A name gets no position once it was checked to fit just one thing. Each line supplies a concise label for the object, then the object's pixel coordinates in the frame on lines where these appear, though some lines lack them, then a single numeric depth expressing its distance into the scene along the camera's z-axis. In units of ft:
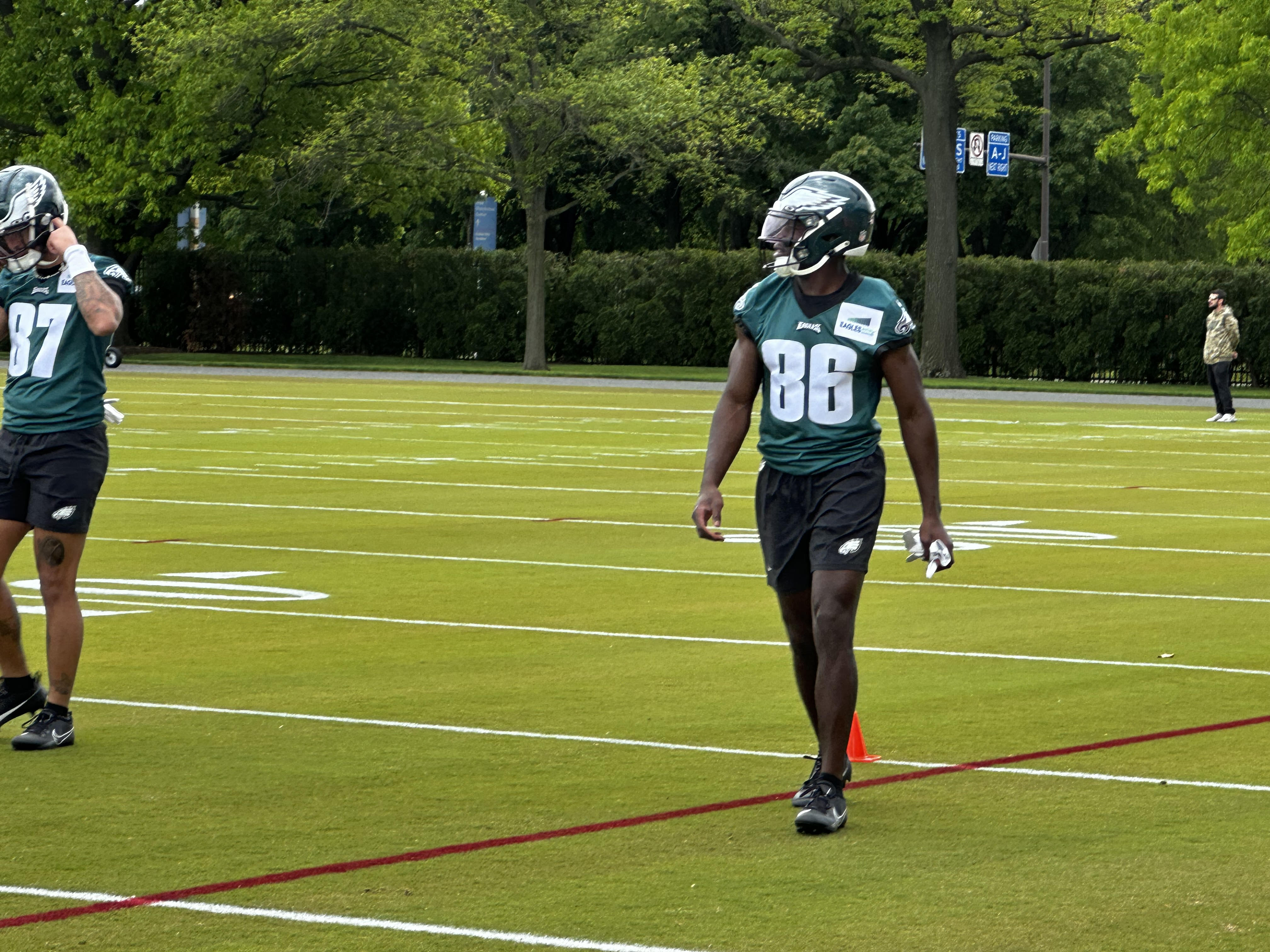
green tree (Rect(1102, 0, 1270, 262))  156.97
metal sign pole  192.34
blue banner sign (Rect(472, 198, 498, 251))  196.95
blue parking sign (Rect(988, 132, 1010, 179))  189.47
